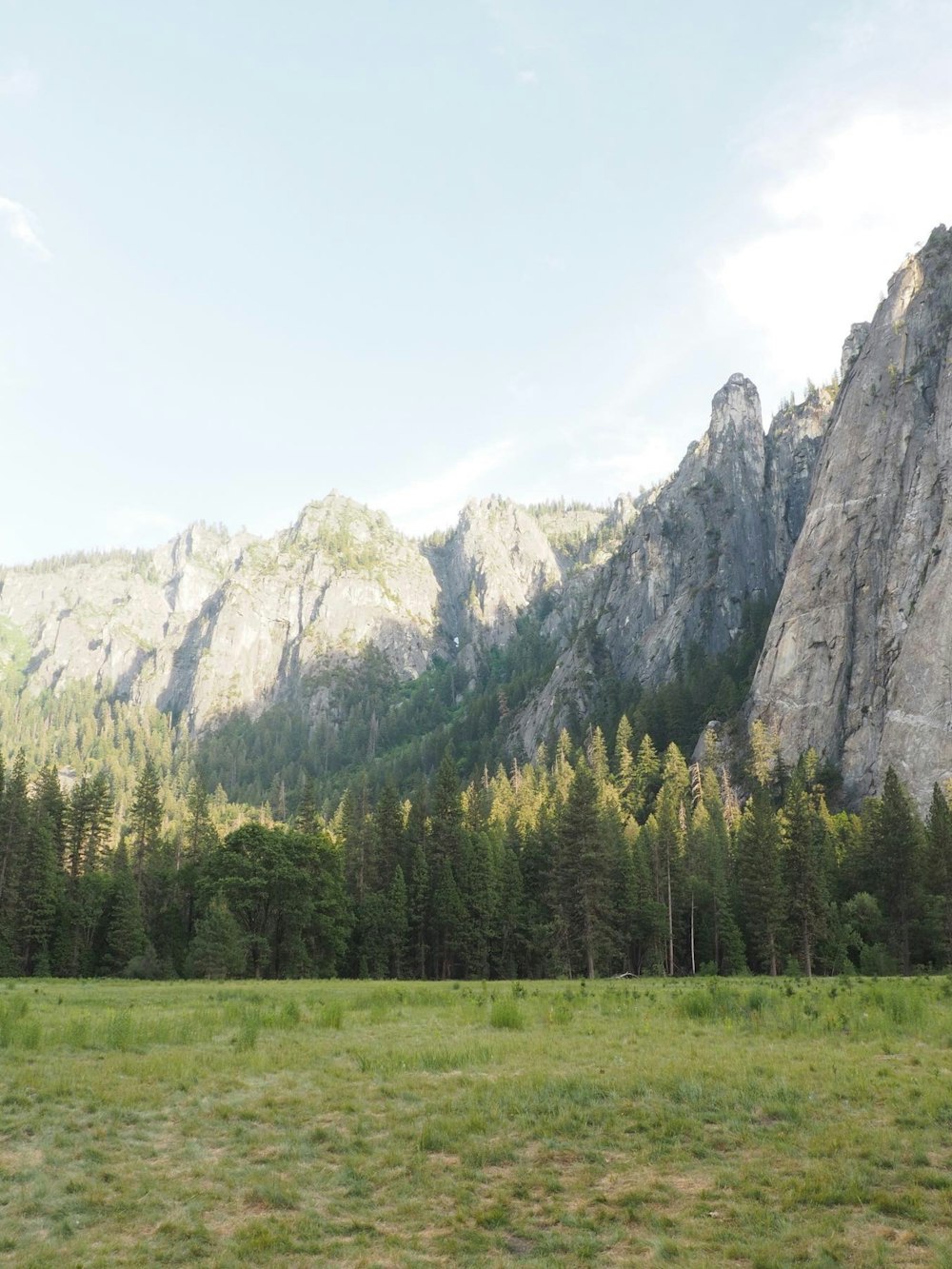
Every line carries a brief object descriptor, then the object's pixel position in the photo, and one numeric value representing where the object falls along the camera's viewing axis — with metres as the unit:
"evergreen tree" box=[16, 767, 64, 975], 68.12
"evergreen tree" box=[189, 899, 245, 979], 57.44
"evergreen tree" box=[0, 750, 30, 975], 66.62
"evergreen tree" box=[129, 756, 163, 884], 84.38
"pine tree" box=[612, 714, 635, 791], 135.75
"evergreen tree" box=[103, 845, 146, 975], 67.88
